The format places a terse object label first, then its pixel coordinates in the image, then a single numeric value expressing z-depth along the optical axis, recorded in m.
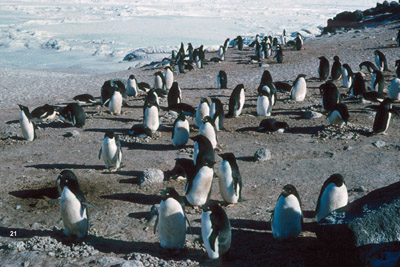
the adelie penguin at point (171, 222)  8.90
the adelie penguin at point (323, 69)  26.80
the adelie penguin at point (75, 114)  18.81
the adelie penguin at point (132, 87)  24.98
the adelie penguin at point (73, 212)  9.40
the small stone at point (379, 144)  15.26
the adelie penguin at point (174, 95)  21.45
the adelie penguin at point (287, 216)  9.08
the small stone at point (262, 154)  14.45
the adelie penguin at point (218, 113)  17.31
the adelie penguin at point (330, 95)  19.22
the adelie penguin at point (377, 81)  21.97
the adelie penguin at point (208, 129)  14.87
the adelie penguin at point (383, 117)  15.82
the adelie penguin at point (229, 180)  10.80
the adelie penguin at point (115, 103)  20.62
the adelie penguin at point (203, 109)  17.70
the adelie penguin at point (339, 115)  16.69
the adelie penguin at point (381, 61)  28.20
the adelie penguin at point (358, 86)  21.59
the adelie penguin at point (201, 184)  10.70
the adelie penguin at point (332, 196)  9.59
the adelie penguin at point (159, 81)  26.78
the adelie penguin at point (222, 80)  26.16
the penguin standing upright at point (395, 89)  20.77
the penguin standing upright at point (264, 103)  19.58
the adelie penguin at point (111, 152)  13.66
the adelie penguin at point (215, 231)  8.40
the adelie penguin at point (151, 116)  17.47
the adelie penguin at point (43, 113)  19.92
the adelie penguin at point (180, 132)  15.59
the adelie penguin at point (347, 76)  24.72
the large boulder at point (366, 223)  7.07
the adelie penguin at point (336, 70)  26.48
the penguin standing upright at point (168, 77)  27.45
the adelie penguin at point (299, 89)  22.06
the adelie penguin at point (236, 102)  19.34
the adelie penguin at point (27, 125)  16.80
